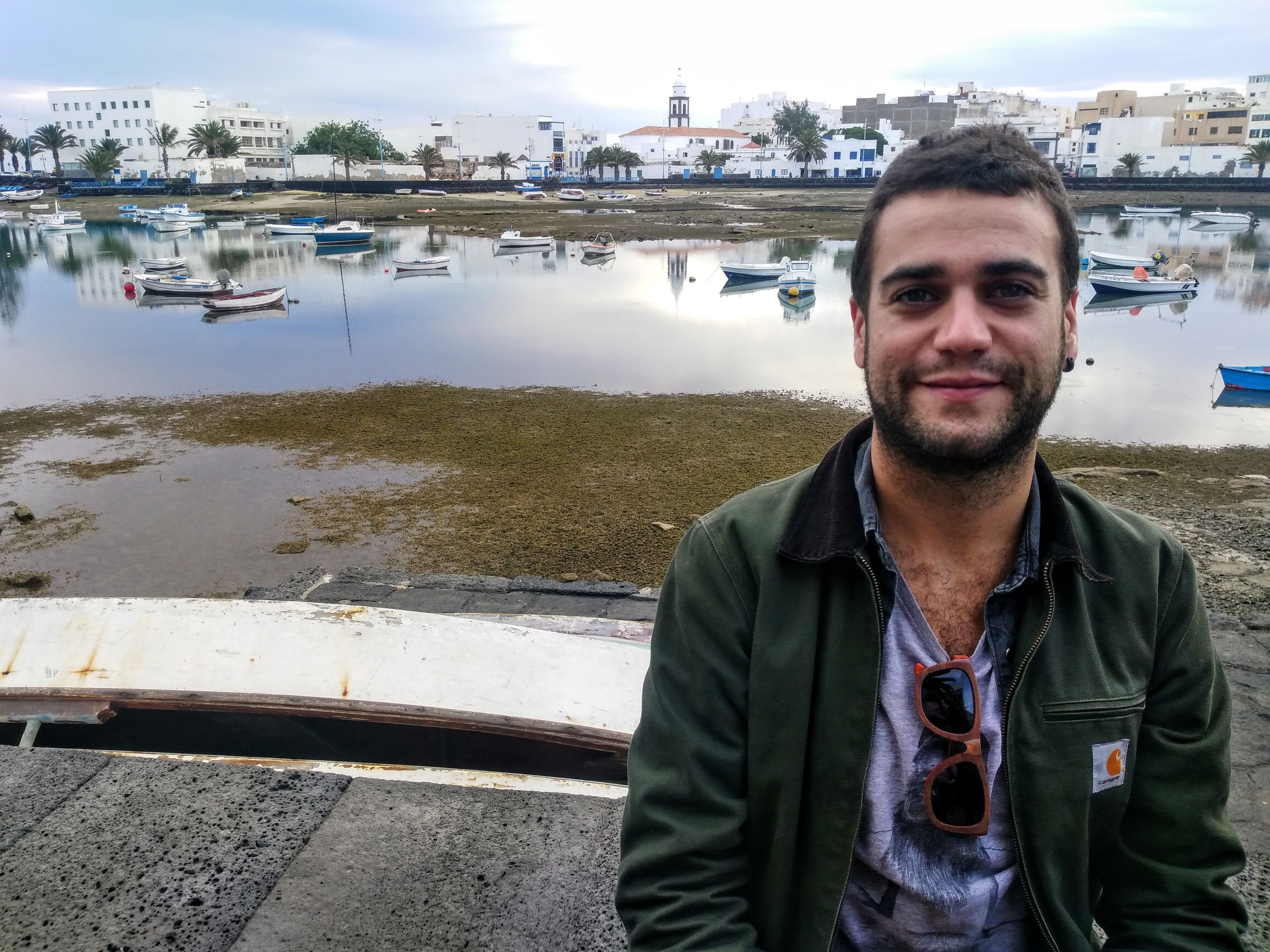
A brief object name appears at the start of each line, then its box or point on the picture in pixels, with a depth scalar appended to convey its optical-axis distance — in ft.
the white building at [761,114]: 467.11
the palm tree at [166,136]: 352.08
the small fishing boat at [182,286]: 106.52
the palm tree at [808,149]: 351.25
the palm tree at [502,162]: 356.38
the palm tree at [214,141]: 330.75
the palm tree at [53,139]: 337.11
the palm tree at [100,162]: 315.78
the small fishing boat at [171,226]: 207.72
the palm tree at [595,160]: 377.30
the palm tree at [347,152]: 334.44
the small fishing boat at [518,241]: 159.74
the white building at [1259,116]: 331.77
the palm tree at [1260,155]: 291.58
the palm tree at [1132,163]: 326.03
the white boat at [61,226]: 212.02
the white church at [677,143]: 417.69
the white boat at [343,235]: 172.35
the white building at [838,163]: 369.71
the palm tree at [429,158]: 347.56
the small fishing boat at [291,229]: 193.77
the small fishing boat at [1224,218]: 223.10
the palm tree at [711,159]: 388.16
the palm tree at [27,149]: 367.45
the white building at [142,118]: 370.32
